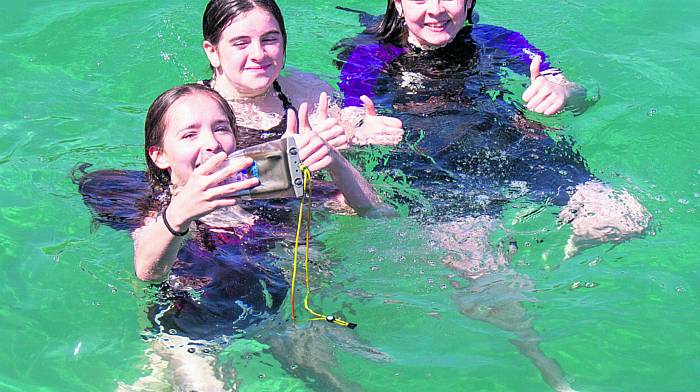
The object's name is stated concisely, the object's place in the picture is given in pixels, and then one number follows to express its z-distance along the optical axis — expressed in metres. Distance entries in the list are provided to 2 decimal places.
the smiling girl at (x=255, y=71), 4.62
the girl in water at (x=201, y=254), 3.81
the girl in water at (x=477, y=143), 4.42
